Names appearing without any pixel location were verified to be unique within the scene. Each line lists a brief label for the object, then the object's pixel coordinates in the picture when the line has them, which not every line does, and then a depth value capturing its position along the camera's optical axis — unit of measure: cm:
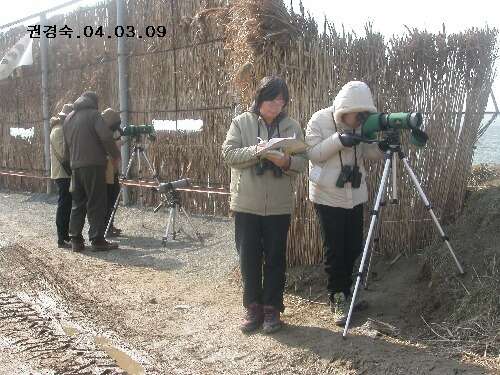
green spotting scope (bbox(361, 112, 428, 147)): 388
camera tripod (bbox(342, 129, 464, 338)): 387
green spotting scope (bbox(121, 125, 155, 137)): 780
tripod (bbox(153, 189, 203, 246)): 712
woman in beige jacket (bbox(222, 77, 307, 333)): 412
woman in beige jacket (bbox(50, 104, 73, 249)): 748
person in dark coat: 691
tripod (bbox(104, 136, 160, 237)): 769
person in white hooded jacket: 410
